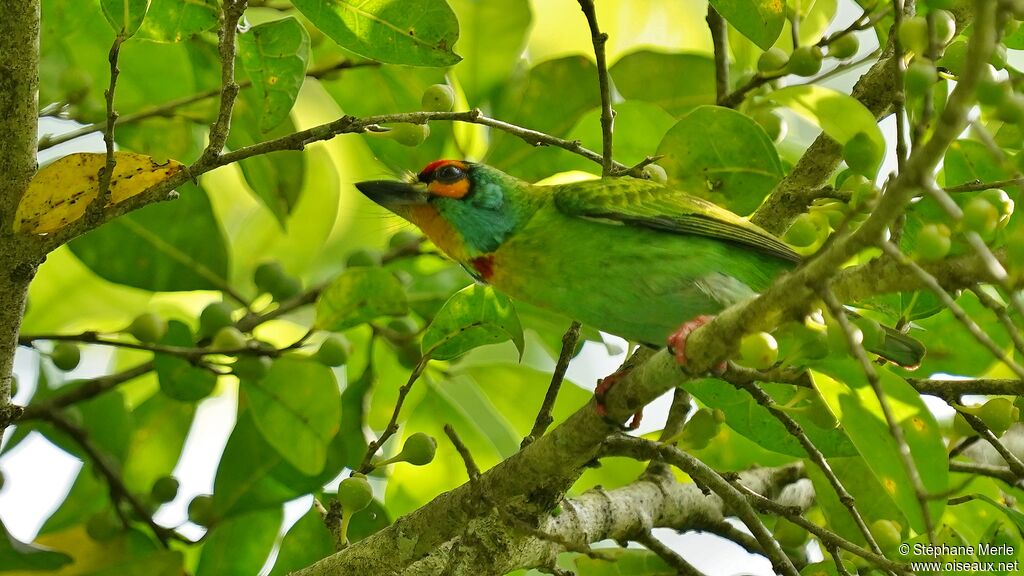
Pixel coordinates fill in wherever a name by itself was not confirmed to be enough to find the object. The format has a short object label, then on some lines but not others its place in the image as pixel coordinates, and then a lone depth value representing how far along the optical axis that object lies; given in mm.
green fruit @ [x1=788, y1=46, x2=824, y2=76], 5043
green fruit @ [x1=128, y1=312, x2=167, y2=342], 5836
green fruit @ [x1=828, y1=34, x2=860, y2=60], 5242
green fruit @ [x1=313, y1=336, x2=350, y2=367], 5711
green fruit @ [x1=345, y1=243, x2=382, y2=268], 6387
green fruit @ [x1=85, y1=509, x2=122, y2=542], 5687
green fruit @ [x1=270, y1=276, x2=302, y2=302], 6305
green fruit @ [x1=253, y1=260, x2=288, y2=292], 6277
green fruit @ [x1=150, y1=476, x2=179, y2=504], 6062
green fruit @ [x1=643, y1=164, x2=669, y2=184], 5285
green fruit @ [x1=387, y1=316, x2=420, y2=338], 6348
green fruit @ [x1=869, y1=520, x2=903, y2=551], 4437
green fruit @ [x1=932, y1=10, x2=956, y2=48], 3530
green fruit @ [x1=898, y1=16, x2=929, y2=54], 3414
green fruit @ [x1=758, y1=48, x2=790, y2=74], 5324
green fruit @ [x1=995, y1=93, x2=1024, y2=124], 3197
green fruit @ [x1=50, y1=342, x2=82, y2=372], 5883
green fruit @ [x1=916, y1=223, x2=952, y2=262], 3051
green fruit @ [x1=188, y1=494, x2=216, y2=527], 5930
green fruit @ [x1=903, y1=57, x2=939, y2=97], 3270
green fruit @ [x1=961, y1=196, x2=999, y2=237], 2910
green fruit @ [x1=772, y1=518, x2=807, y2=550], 5410
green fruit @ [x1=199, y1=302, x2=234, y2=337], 5777
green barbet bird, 5480
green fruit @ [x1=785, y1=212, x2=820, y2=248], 4879
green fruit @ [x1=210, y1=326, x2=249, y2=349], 5500
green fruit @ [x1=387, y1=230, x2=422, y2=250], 6934
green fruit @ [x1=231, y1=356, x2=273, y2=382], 5527
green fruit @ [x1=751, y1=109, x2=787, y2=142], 6055
